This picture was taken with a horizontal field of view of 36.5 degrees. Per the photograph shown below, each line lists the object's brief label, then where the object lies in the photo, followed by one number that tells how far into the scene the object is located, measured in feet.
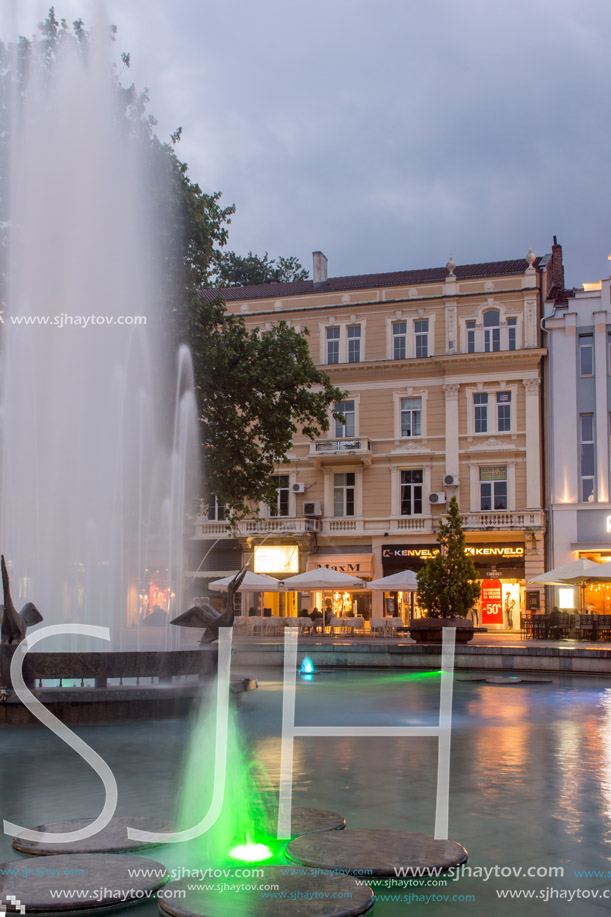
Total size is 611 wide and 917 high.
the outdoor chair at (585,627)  94.32
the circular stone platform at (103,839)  18.15
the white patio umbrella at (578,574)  91.20
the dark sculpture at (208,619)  45.62
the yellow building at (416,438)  126.41
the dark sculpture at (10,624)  37.52
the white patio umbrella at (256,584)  107.24
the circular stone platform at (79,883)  15.14
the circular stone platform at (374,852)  17.13
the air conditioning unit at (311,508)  133.49
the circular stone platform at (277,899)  14.73
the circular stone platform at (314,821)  19.62
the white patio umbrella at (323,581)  105.70
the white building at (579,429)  121.39
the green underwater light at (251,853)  17.83
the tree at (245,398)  76.43
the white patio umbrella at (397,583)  104.27
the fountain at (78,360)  51.42
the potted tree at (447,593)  72.69
